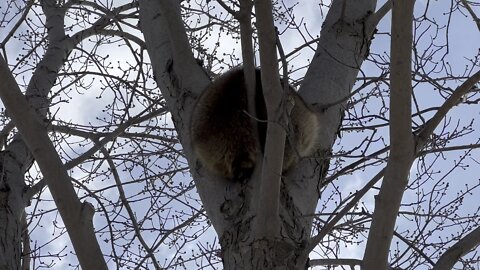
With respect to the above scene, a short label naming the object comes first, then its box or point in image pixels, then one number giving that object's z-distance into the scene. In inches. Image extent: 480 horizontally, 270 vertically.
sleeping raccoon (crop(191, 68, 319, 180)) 138.3
